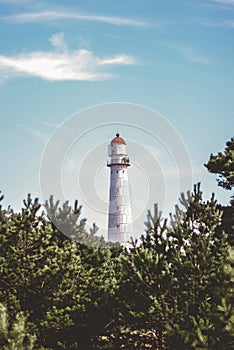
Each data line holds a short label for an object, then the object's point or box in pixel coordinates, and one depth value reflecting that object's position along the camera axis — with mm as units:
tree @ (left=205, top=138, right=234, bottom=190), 31022
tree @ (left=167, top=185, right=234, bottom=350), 19938
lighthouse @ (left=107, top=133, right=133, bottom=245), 57406
